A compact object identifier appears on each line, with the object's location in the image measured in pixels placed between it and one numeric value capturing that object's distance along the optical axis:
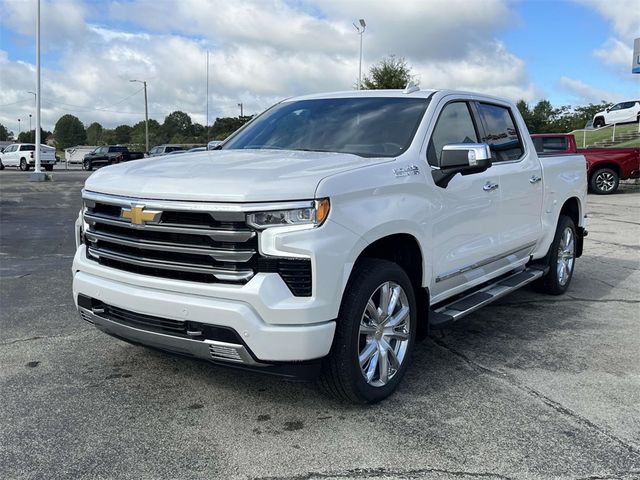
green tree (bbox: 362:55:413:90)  34.53
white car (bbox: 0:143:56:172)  39.19
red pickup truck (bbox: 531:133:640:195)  19.55
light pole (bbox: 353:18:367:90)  34.87
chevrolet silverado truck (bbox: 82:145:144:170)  44.03
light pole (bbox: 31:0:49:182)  26.49
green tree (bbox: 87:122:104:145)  129.20
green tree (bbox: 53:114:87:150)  130.75
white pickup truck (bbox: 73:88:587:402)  3.09
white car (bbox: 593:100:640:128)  37.28
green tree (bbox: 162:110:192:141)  111.31
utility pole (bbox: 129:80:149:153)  67.44
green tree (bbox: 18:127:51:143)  131.88
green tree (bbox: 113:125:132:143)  123.88
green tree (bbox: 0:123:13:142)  144.06
